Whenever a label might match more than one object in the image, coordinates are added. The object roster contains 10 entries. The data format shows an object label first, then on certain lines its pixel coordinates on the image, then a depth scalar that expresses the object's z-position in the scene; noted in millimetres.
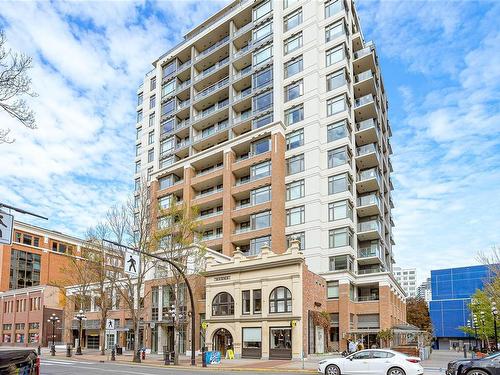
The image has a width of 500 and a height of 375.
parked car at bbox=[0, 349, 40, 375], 7754
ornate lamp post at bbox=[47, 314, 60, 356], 50138
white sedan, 22491
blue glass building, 107312
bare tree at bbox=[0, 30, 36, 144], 15084
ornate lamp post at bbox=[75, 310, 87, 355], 52062
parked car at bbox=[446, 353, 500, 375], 19031
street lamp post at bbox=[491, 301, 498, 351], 37953
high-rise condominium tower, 55219
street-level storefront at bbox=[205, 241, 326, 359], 39125
